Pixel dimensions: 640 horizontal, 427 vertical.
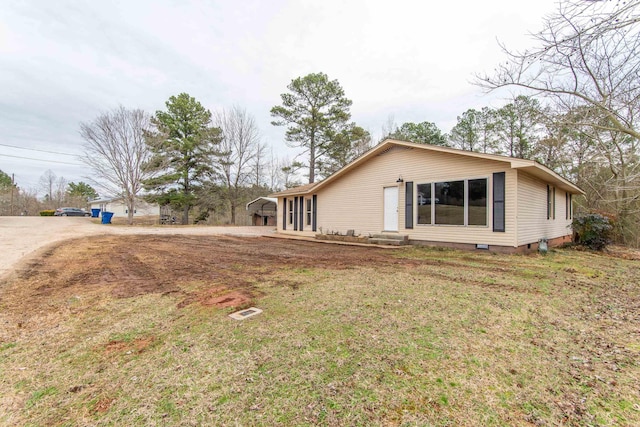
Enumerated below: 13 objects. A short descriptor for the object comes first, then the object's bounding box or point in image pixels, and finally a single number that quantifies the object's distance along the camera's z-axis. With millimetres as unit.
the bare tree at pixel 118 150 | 20219
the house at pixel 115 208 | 37116
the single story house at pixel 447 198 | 7484
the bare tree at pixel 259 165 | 26344
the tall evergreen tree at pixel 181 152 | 21902
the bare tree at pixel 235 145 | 25062
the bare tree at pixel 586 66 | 3637
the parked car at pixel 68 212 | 32397
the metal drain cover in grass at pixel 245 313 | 2957
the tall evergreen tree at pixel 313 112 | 19891
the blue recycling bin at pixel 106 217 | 22109
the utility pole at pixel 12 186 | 33594
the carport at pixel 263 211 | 21828
